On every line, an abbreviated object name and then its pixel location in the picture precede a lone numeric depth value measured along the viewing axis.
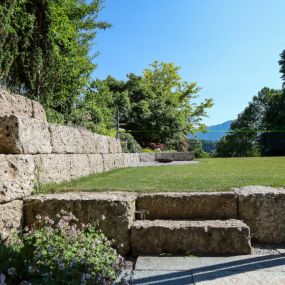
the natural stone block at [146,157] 10.25
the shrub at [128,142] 9.94
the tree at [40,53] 5.17
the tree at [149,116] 14.24
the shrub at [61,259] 1.32
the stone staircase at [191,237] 2.29
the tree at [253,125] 21.48
